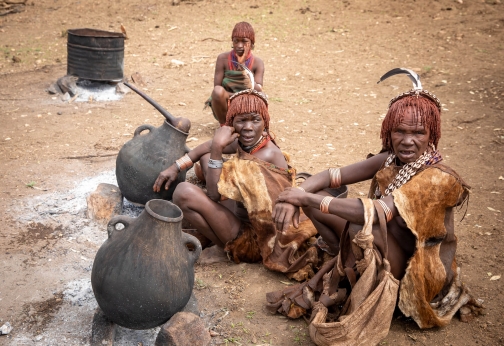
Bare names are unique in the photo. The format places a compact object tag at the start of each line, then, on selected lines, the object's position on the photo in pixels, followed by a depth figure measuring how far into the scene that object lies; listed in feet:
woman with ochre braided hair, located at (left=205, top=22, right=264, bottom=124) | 19.70
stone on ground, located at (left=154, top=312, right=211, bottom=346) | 8.99
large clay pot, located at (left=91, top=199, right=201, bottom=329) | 8.99
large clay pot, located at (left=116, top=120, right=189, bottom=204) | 13.83
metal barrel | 24.89
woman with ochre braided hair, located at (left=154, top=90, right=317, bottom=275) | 12.00
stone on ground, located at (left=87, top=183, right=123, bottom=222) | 13.97
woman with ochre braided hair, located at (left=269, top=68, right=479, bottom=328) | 9.55
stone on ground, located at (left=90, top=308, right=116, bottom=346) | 9.39
